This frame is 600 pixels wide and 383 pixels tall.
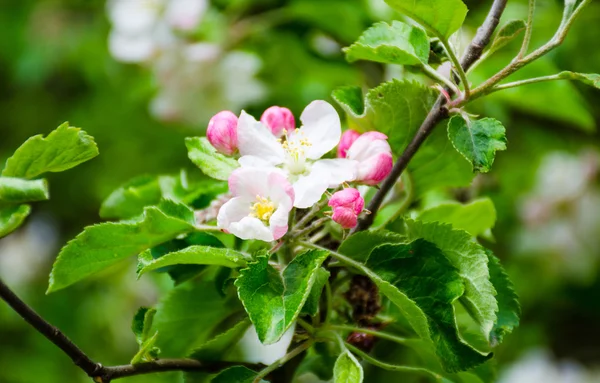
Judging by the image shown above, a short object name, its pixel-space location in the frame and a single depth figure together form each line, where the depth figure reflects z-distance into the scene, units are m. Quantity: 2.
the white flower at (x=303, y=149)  0.93
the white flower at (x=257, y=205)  0.91
